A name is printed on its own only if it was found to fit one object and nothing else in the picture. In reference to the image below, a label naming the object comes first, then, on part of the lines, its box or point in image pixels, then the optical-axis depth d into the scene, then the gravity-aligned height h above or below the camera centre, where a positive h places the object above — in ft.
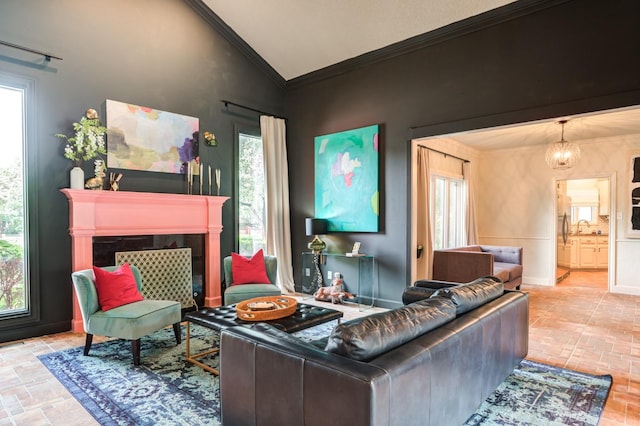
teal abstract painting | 17.46 +1.38
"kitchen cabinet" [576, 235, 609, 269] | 29.17 -3.53
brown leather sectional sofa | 4.77 -2.40
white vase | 13.38 +1.05
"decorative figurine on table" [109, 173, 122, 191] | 14.46 +1.03
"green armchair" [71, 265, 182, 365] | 10.39 -3.18
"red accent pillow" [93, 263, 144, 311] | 11.17 -2.52
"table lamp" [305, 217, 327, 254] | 18.39 -1.16
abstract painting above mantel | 14.84 +2.93
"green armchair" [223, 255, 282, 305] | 13.82 -3.14
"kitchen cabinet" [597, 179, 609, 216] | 29.40 +0.76
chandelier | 17.98 +2.60
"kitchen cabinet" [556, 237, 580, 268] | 29.32 -3.78
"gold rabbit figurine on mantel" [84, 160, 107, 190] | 13.75 +1.08
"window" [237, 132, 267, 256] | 19.36 +0.63
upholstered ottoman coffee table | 9.46 -3.02
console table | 17.54 -3.33
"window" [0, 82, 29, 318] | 12.78 +0.03
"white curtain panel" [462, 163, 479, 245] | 24.53 -0.32
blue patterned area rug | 7.70 -4.40
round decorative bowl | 9.66 -2.78
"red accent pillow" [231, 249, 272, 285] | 14.83 -2.57
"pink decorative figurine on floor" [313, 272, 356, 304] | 17.84 -4.18
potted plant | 13.43 +2.37
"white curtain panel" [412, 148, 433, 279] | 20.02 -0.59
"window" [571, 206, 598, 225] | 30.14 -0.54
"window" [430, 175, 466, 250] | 22.41 -0.24
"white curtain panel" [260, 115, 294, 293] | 19.94 +0.55
